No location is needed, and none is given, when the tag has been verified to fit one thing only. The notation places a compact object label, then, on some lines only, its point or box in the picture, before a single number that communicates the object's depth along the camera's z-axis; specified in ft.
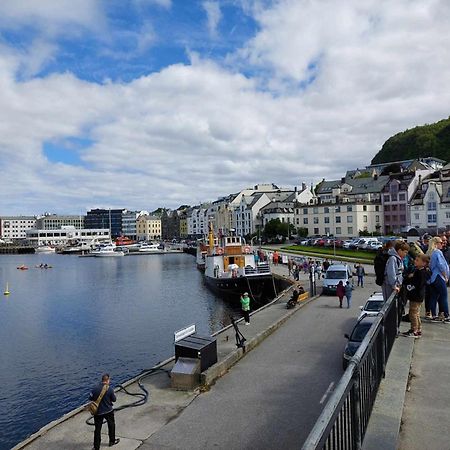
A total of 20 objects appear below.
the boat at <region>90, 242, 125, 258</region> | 496.64
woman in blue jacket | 40.27
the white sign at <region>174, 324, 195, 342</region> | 50.04
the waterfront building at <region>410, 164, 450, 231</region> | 285.64
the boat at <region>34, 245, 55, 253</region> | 636.07
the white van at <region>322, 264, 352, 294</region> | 110.22
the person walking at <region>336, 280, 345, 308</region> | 91.45
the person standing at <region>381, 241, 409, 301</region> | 37.52
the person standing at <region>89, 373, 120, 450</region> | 34.01
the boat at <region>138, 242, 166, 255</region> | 517.55
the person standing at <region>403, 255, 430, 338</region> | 36.14
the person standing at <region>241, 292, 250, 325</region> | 77.95
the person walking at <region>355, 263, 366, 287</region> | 124.06
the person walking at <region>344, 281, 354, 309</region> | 91.61
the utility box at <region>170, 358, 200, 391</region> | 44.73
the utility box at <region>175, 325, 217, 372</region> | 46.34
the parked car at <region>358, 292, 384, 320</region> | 63.06
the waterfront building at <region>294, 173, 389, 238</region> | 344.08
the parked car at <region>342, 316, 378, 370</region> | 45.91
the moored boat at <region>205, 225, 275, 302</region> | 160.04
